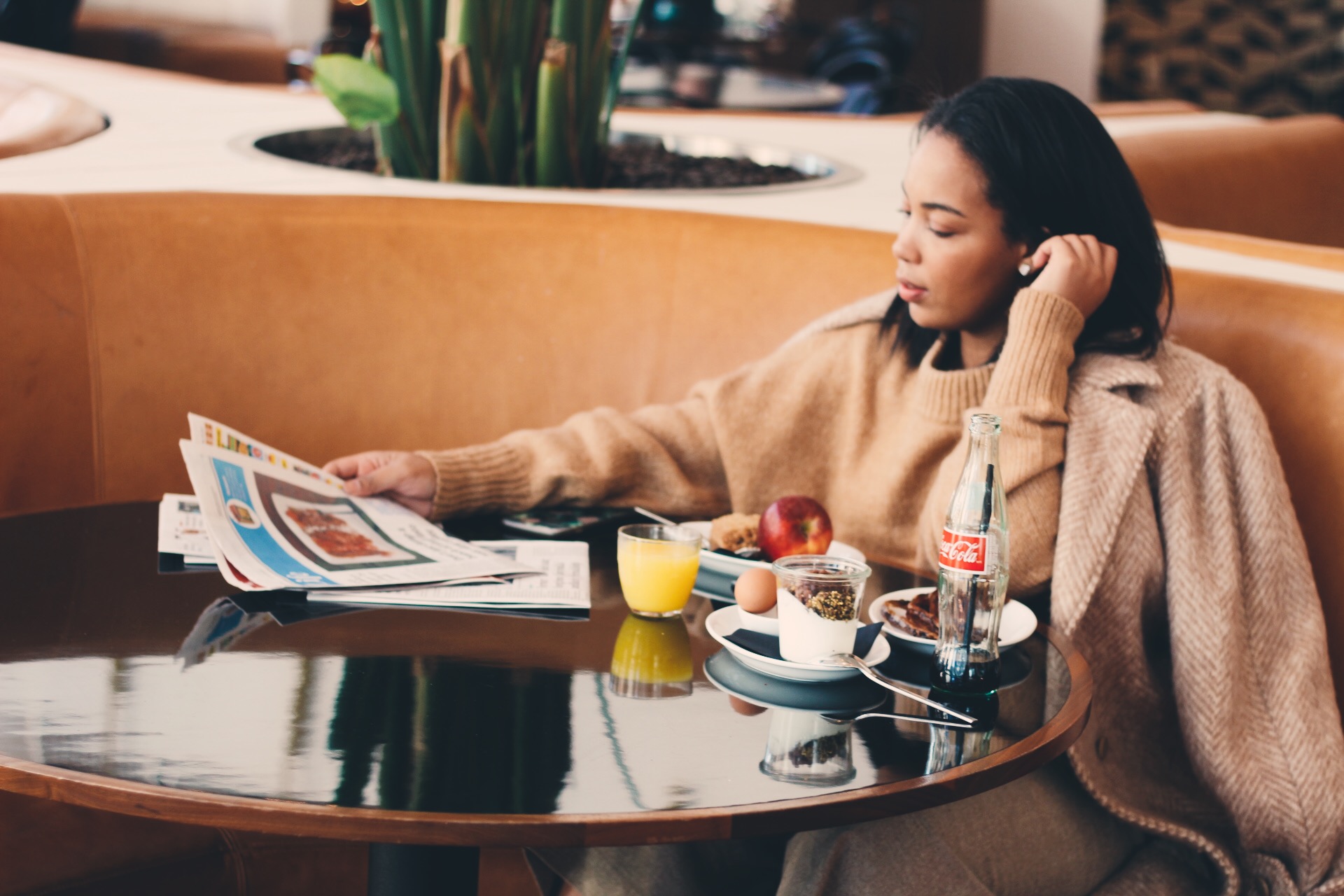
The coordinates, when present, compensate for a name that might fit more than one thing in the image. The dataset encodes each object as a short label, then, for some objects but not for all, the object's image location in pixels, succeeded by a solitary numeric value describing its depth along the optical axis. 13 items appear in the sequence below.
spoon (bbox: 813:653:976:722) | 2.16
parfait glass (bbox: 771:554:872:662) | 2.19
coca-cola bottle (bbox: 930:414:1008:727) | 2.20
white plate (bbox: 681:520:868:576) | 2.47
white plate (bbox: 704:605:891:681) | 2.20
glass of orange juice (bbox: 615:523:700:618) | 2.33
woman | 2.45
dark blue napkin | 2.22
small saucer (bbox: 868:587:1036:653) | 2.28
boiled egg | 2.30
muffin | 2.52
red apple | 2.48
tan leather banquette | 3.06
